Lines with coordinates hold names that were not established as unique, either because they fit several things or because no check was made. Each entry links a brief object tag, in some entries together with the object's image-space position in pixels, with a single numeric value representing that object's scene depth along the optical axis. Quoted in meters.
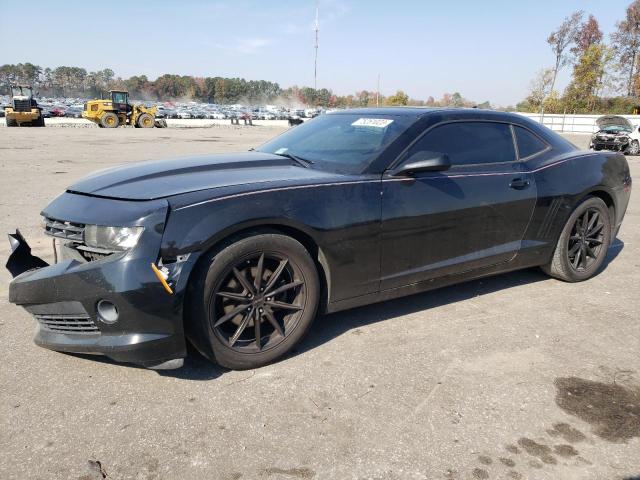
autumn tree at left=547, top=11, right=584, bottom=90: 52.94
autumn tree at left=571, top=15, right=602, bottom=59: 53.16
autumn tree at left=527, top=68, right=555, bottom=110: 55.12
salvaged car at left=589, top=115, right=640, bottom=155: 20.52
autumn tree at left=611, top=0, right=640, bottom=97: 50.44
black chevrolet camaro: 2.60
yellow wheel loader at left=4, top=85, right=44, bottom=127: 31.94
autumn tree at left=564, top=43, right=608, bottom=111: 48.50
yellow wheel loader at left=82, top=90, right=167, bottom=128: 32.94
